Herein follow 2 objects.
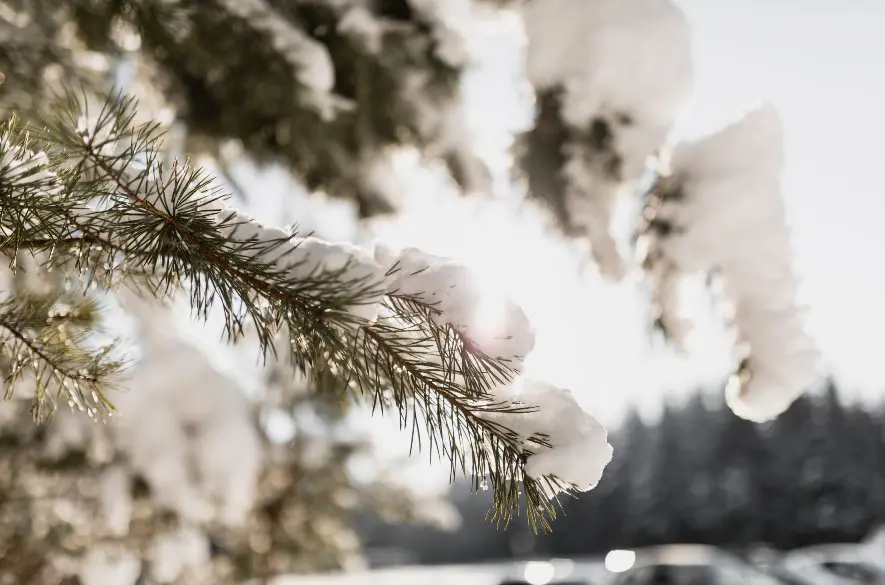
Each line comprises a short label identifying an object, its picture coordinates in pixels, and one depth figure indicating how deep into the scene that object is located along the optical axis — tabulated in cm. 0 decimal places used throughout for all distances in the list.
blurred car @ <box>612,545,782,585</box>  830
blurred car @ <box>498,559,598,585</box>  1092
